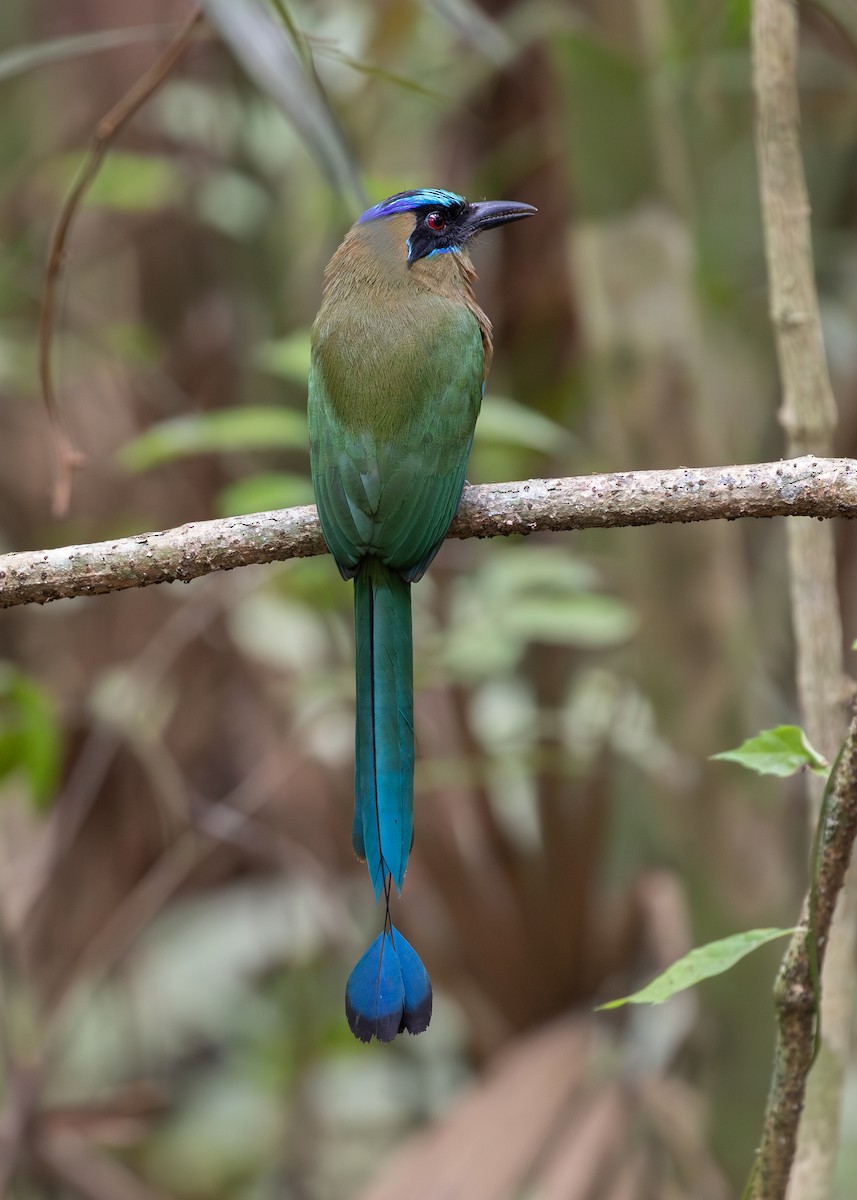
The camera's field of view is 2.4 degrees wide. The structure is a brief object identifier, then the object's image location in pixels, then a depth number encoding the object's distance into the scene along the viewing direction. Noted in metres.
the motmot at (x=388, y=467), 8.77
